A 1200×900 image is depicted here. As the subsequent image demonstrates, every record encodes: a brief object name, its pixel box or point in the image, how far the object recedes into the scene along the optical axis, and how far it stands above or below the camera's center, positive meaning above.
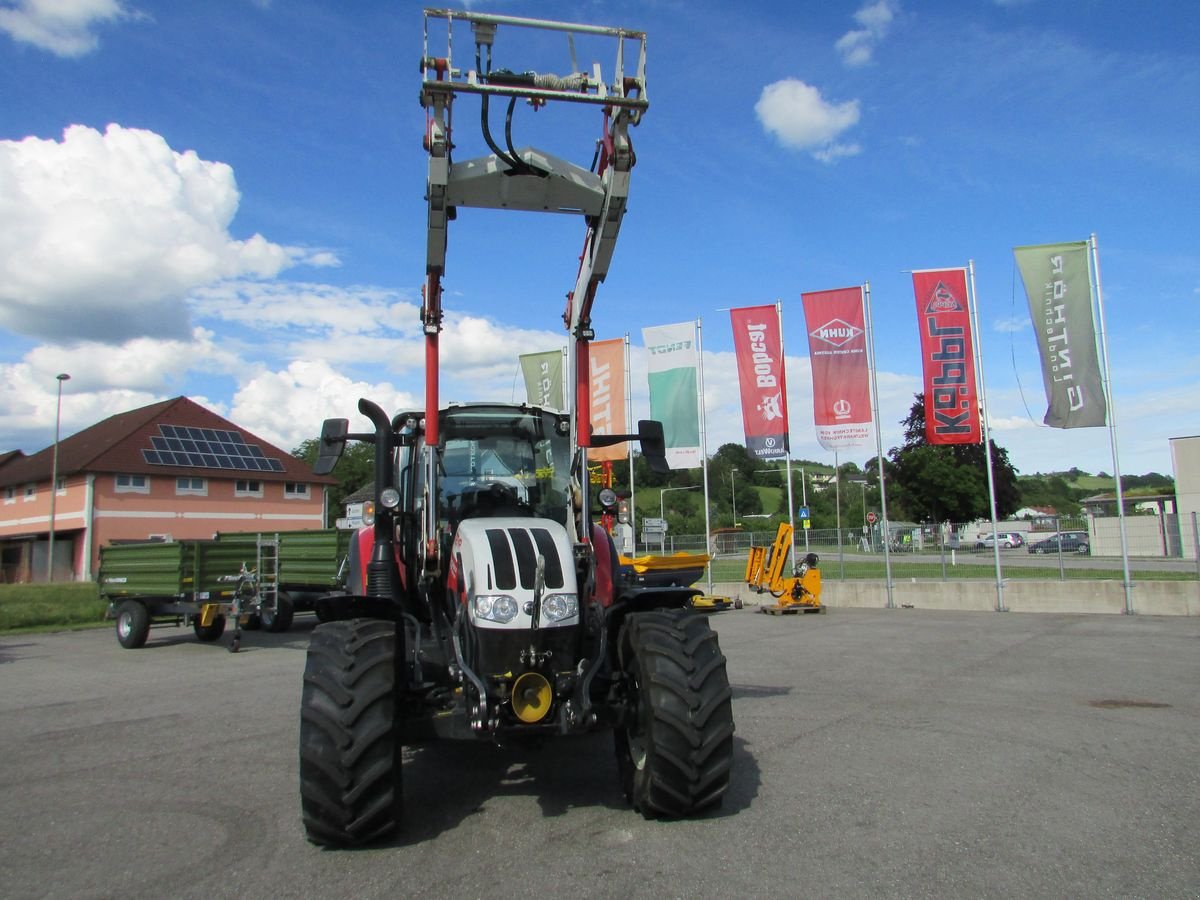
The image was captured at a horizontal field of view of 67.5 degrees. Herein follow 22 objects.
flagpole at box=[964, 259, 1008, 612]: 18.78 +2.40
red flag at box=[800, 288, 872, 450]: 20.28 +3.65
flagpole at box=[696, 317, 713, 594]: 22.47 +2.47
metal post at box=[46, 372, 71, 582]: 33.41 +2.30
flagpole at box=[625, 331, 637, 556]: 23.94 +2.29
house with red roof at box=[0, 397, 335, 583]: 38.69 +2.78
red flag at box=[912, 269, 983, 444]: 19.11 +3.72
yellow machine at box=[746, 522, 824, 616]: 19.70 -1.17
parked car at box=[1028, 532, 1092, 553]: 21.45 -0.54
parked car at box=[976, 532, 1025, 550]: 23.14 -0.52
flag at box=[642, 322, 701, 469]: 22.64 +3.80
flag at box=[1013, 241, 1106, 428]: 17.64 +3.79
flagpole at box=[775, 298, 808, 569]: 21.25 +3.77
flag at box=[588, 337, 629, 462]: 22.77 +3.85
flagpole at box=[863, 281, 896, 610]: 20.22 +2.75
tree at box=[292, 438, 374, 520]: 79.19 +6.09
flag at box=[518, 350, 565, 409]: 22.73 +4.13
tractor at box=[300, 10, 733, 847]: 4.68 -0.37
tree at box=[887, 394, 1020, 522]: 63.78 +3.17
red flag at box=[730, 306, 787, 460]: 21.36 +3.60
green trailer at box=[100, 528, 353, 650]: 15.27 -0.59
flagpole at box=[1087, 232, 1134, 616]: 17.23 +1.47
